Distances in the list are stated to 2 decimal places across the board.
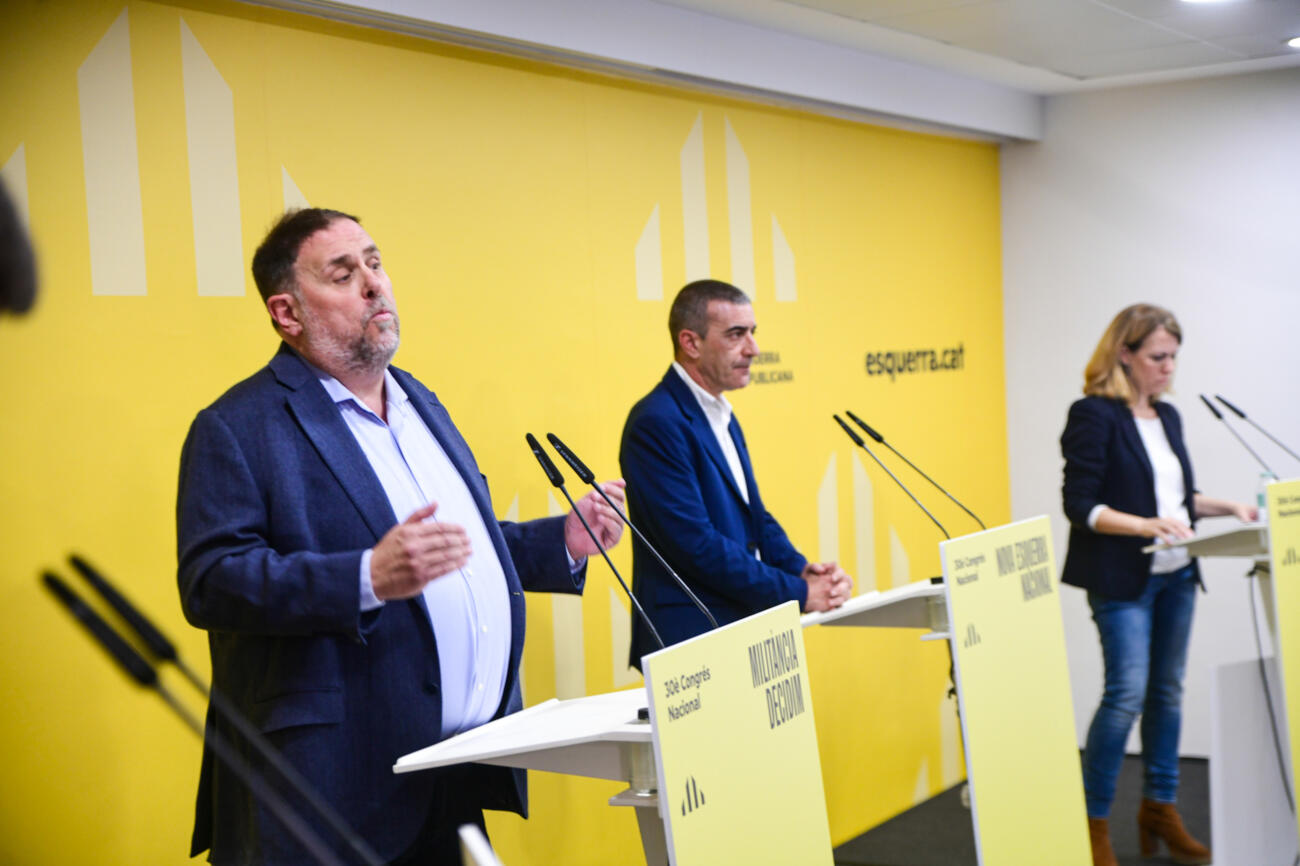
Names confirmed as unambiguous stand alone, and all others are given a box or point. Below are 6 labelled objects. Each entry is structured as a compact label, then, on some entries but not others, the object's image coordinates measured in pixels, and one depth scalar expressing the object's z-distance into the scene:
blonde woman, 4.13
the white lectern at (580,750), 1.82
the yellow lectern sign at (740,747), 1.82
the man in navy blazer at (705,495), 3.11
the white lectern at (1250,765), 3.50
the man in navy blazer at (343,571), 1.93
